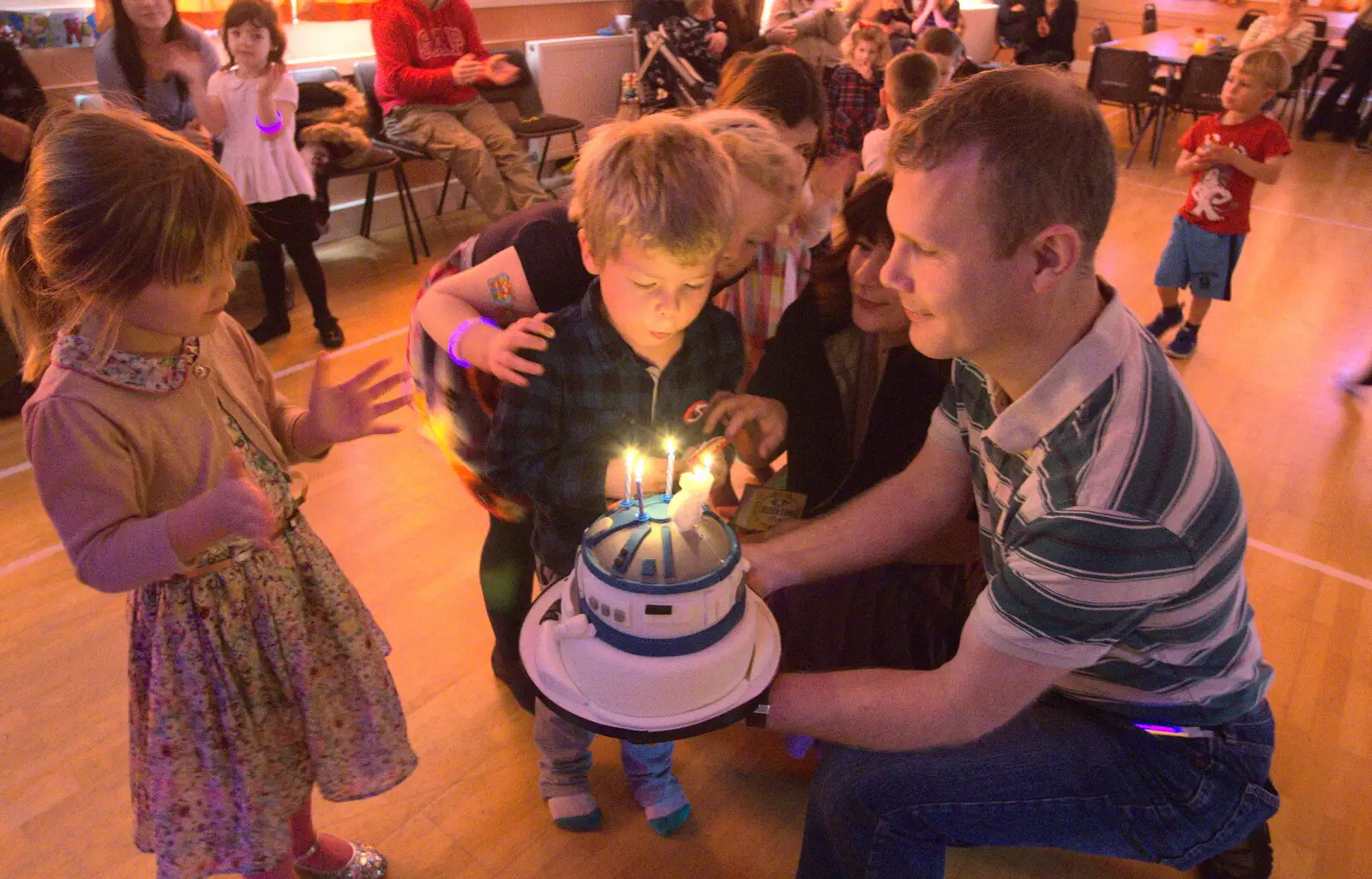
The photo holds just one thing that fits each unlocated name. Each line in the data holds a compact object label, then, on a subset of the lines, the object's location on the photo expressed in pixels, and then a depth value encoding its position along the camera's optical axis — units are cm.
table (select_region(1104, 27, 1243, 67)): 825
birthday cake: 112
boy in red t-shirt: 412
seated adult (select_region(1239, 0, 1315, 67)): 807
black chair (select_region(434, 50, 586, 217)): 590
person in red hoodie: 500
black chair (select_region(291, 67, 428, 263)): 486
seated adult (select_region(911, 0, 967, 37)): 916
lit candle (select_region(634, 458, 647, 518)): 122
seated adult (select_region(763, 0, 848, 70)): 695
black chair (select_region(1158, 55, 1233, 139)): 787
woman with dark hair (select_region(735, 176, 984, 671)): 175
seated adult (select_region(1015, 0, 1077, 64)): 1027
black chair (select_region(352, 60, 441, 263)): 521
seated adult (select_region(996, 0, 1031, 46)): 1070
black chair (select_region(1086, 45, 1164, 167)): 823
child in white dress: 383
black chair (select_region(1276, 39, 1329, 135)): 924
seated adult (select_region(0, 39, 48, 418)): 344
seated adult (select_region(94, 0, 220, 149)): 380
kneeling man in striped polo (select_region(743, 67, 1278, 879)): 123
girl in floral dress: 116
